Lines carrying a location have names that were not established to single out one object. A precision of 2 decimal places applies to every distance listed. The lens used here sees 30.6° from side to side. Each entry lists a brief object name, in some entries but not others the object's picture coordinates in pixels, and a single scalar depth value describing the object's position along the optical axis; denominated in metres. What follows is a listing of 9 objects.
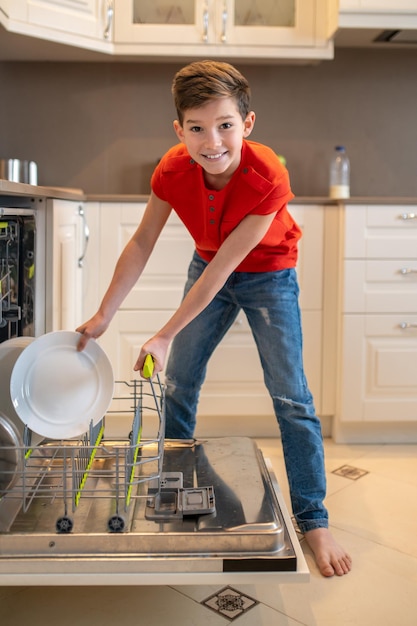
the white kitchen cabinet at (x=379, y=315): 2.42
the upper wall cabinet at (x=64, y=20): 2.43
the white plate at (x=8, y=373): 1.51
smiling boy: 1.39
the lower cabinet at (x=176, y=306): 2.44
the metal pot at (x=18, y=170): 2.69
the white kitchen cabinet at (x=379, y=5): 2.54
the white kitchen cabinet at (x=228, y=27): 2.63
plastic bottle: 2.87
